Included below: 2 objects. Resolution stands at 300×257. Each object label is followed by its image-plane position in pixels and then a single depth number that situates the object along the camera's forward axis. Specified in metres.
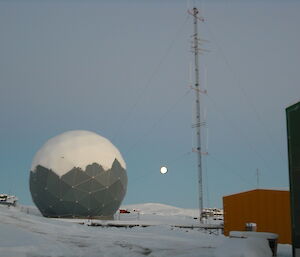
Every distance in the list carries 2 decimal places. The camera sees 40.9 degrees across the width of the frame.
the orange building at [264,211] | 22.23
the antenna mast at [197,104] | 29.89
